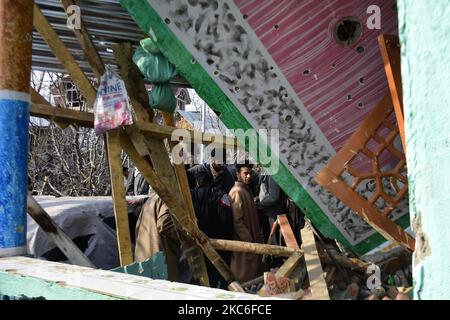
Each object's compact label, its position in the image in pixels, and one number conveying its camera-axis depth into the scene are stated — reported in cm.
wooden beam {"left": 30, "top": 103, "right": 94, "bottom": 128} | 304
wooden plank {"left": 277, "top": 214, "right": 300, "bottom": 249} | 378
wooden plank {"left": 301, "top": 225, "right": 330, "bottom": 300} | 299
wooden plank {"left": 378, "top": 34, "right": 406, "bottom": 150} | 224
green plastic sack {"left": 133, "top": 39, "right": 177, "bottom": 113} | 336
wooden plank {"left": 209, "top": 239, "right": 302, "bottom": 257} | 344
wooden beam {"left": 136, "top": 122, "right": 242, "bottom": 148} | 326
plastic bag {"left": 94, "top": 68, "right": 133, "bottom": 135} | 291
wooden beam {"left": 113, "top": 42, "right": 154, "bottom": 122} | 361
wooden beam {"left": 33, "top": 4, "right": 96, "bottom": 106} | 294
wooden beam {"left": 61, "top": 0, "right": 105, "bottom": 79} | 310
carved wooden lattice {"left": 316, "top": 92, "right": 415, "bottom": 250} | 248
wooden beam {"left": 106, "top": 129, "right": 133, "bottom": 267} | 302
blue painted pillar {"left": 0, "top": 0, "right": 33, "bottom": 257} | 181
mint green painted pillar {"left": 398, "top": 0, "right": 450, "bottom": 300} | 86
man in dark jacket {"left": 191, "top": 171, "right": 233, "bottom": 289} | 488
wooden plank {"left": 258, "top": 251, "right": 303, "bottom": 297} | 328
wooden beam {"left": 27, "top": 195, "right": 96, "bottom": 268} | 257
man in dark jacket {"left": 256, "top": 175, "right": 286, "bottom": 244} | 512
